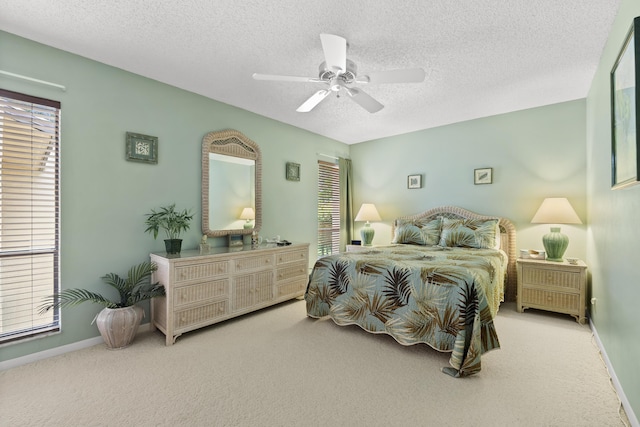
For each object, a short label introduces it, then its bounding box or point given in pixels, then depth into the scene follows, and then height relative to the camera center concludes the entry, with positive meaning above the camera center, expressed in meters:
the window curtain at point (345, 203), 5.59 +0.22
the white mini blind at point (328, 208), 5.24 +0.12
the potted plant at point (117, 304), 2.49 -0.82
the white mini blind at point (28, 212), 2.28 +0.02
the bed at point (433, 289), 2.23 -0.70
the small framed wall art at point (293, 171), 4.56 +0.70
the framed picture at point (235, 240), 3.65 -0.34
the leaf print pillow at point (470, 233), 3.80 -0.26
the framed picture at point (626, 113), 1.50 +0.63
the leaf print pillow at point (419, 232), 4.24 -0.28
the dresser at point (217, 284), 2.71 -0.76
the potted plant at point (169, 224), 2.94 -0.10
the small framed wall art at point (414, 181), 4.96 +0.59
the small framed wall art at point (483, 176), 4.27 +0.59
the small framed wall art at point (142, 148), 2.88 +0.69
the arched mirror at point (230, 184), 3.52 +0.41
